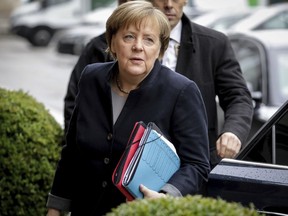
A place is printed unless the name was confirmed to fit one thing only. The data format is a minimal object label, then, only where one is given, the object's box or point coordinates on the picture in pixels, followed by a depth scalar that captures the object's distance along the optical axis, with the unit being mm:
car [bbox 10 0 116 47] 35132
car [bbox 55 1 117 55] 27919
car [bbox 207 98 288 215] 4443
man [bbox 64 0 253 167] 5985
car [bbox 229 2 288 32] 13228
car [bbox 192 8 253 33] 15305
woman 4664
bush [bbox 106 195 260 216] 3436
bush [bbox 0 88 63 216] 7043
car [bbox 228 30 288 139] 9712
